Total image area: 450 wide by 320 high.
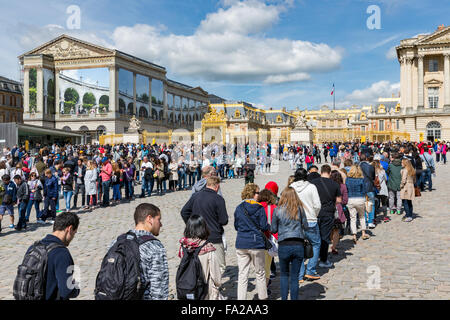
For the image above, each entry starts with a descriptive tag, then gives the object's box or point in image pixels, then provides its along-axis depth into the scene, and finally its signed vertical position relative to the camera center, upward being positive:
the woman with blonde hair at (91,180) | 14.33 -0.94
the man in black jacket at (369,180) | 10.73 -0.75
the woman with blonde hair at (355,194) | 9.36 -1.01
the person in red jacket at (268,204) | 6.30 -0.87
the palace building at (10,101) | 78.62 +11.94
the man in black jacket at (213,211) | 5.71 -0.86
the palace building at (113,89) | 55.06 +10.09
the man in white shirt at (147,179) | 17.22 -1.11
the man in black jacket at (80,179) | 14.75 -0.93
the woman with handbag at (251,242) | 5.57 -1.32
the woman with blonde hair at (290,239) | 5.49 -1.26
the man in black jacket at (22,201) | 11.45 -1.39
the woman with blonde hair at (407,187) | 11.19 -1.00
